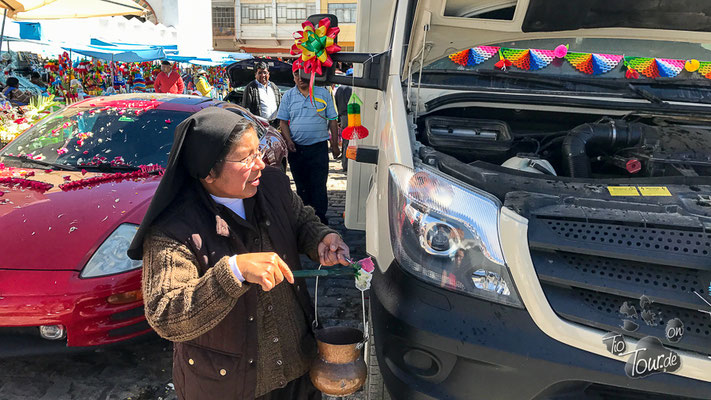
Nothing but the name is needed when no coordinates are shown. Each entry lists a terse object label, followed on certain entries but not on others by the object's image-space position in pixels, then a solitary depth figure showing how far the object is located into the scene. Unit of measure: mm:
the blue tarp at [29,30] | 9617
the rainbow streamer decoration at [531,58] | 3166
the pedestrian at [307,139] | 5707
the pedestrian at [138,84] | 14958
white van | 1633
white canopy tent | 8703
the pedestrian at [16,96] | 9516
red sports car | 2809
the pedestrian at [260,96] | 8438
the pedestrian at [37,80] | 13188
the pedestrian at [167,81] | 11766
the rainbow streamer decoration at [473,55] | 3135
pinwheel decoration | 2965
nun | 1521
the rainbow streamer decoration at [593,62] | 3160
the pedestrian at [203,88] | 14828
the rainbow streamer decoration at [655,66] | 3145
